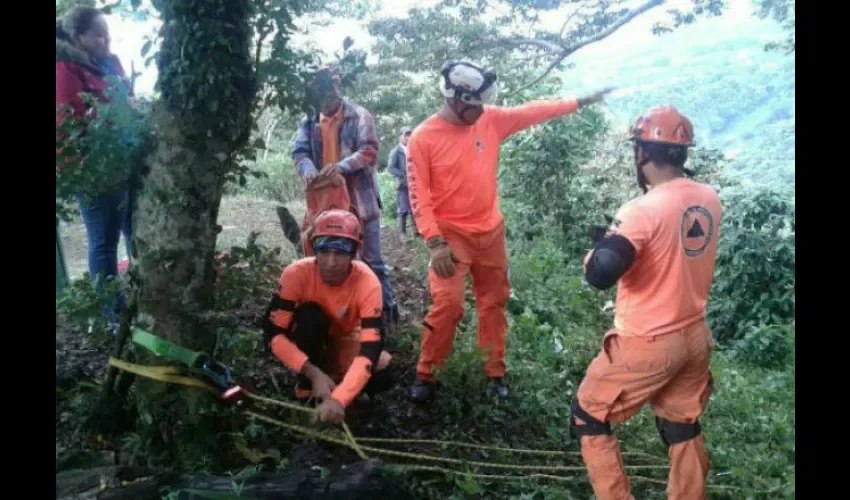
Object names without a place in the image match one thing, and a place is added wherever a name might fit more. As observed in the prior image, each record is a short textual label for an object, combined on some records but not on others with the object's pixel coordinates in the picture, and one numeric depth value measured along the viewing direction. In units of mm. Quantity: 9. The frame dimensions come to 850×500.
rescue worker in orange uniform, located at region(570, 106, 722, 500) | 2148
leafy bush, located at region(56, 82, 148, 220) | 2361
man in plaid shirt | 3615
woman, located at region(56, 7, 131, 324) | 2359
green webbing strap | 2527
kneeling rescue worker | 2797
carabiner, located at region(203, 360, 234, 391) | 2549
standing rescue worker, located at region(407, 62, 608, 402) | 3080
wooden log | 2229
